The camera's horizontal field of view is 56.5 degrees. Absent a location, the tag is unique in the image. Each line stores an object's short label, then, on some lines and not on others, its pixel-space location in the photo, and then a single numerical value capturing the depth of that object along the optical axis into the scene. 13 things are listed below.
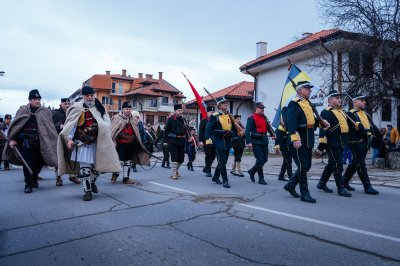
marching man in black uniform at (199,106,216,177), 11.15
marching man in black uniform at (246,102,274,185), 9.51
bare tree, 14.98
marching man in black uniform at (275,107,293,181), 9.30
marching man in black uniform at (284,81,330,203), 6.59
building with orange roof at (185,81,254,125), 33.97
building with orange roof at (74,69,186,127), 67.94
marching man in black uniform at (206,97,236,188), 8.69
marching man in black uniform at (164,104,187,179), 10.52
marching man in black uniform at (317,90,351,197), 7.33
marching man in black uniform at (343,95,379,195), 7.58
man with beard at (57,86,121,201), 6.91
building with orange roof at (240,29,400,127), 17.03
